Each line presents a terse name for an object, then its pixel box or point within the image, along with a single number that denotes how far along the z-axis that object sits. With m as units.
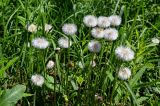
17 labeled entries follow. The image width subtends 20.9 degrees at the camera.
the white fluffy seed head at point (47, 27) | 1.15
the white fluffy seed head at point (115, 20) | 1.01
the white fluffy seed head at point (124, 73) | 0.95
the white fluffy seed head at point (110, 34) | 0.94
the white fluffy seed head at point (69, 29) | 0.99
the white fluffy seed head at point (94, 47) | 0.94
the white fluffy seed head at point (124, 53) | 0.92
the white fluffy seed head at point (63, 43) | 0.99
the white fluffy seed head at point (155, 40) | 1.23
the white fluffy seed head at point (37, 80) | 0.97
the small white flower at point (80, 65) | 1.08
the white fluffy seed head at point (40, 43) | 0.97
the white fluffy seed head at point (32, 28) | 1.09
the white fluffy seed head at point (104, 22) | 0.99
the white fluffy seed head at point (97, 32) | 0.96
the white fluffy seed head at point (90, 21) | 0.99
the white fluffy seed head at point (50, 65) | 1.05
